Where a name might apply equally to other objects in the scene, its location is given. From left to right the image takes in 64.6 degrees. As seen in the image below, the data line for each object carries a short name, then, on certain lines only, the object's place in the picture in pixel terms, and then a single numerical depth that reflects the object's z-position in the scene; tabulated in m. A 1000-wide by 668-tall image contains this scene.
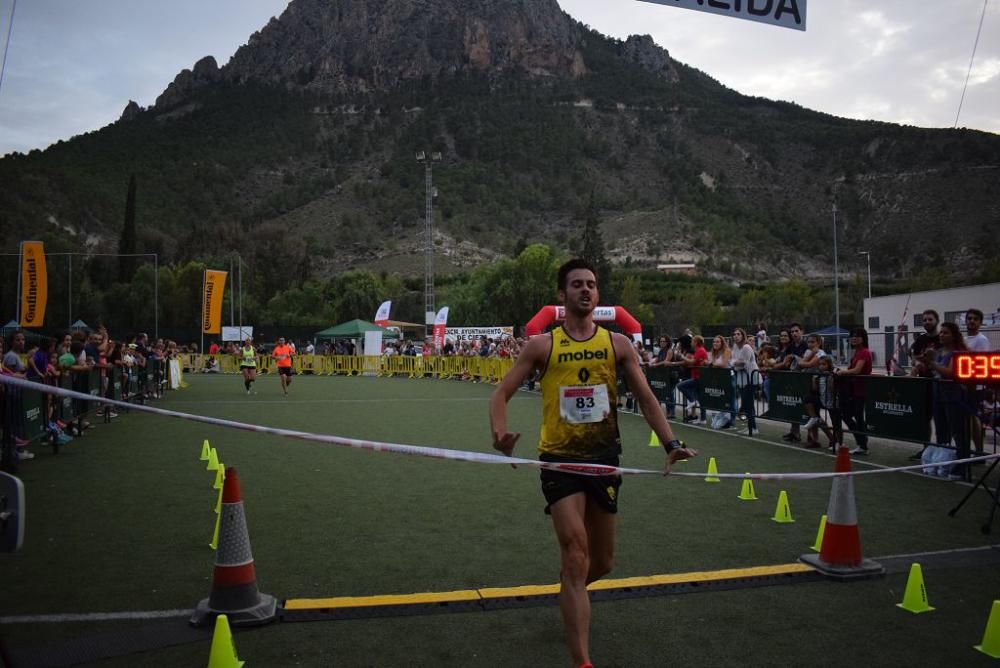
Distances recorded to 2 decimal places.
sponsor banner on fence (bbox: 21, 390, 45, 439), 11.69
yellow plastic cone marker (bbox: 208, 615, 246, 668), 4.05
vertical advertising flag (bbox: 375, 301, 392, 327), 44.39
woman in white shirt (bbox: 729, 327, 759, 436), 14.84
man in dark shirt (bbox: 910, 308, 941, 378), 11.05
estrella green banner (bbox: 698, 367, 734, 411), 15.62
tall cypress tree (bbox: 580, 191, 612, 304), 86.00
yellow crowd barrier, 35.56
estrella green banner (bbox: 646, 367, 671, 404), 18.23
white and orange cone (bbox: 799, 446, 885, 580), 5.78
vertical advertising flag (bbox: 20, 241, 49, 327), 29.64
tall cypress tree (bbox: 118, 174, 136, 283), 87.81
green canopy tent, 48.63
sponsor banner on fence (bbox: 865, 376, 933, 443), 10.53
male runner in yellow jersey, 4.02
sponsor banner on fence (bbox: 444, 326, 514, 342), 42.55
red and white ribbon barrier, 3.97
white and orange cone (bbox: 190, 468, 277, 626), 4.86
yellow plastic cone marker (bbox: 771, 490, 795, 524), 7.69
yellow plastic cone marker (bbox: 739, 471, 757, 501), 8.77
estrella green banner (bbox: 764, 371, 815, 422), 13.26
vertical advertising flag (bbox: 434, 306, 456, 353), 40.02
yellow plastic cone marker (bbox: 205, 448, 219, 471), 10.37
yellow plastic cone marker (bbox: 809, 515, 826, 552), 6.55
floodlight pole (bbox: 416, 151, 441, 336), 43.66
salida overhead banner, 5.27
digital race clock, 7.64
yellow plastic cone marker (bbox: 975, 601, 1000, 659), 4.41
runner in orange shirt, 27.00
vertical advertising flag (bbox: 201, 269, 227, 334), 38.88
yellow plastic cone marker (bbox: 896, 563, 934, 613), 5.11
